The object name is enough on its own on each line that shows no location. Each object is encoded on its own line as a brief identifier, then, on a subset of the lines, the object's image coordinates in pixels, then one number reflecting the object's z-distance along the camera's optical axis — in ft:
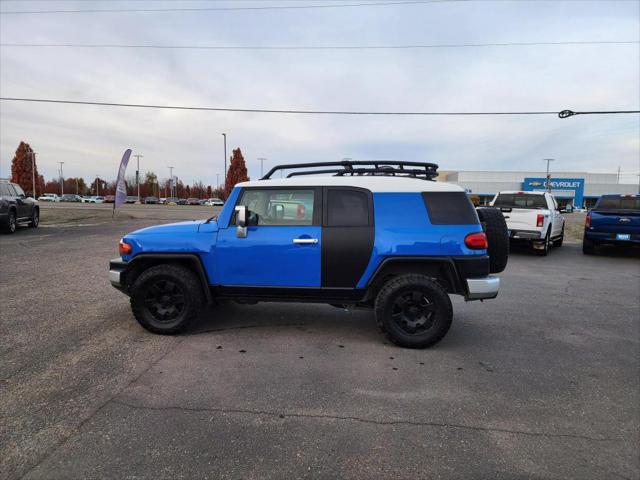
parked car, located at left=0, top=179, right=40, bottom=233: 44.86
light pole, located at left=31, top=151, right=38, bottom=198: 263.59
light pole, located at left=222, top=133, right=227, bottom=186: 154.51
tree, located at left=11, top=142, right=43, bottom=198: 269.64
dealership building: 288.30
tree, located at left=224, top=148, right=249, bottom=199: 248.32
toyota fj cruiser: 14.11
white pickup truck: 38.09
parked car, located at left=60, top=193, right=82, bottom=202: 266.49
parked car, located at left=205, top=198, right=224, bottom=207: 269.60
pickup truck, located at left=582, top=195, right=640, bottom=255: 37.78
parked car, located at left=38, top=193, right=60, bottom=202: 255.09
